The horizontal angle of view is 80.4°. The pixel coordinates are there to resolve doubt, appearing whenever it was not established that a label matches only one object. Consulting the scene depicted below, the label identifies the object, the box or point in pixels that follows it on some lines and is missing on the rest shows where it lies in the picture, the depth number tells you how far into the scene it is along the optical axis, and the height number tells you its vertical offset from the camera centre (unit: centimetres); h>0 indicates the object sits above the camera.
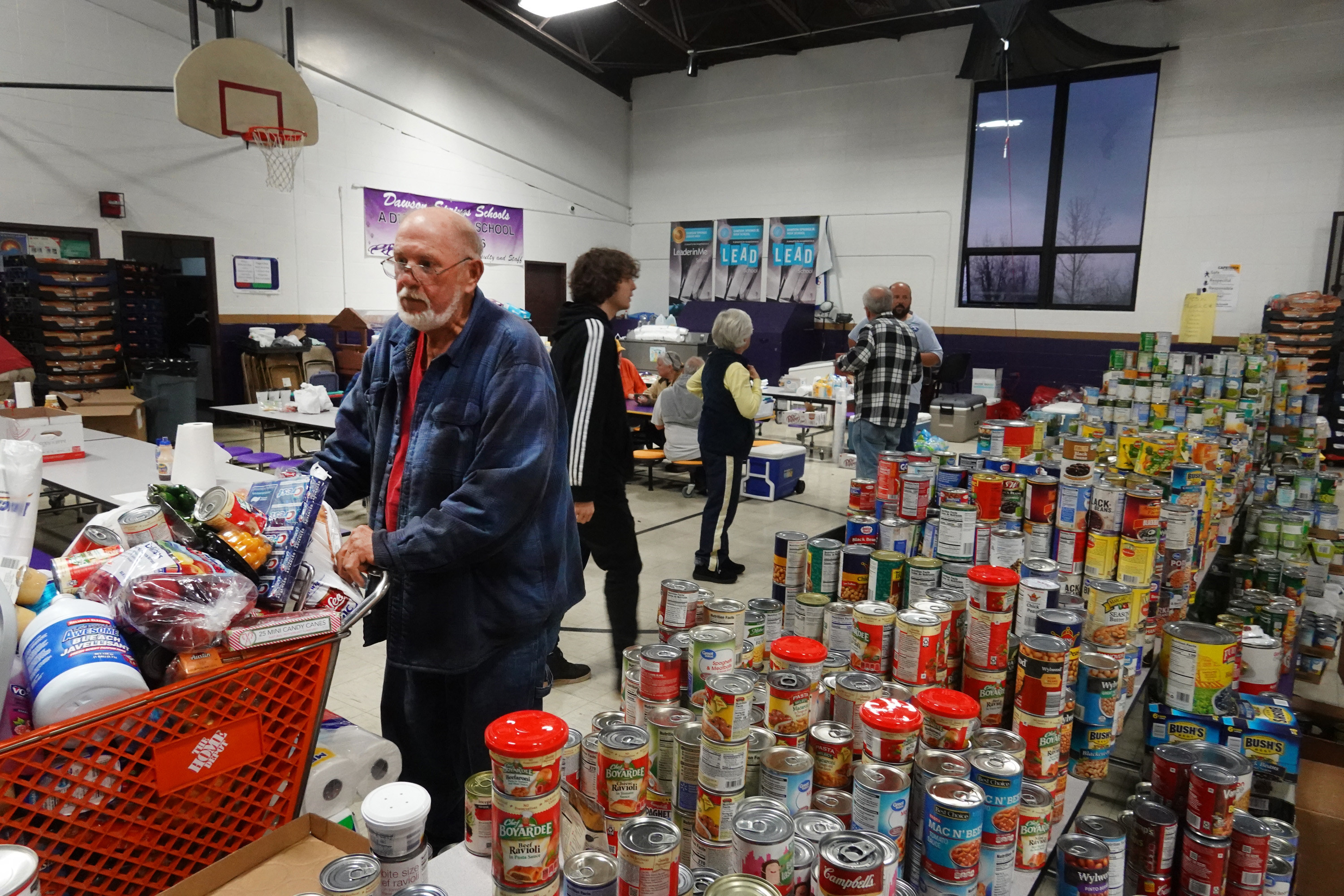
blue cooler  690 -104
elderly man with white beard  162 -35
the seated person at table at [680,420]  640 -56
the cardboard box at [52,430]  375 -48
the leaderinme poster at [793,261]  1250 +148
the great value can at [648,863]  92 -60
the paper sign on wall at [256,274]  924 +73
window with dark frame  1026 +232
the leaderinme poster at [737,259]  1309 +154
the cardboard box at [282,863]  106 -73
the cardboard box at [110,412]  574 -58
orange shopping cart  95 -57
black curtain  923 +374
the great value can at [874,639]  164 -58
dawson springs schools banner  1055 +173
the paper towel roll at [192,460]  289 -46
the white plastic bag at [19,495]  153 -33
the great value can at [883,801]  112 -62
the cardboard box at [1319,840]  209 -124
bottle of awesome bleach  99 -43
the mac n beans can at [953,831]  109 -65
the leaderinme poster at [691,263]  1362 +151
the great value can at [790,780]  118 -63
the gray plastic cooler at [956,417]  1025 -74
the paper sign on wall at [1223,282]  953 +104
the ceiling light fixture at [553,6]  802 +346
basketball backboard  618 +195
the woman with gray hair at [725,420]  432 -38
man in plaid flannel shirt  485 -14
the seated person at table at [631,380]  748 -30
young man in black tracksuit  282 -23
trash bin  752 -59
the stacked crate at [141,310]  806 +23
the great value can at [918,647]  157 -57
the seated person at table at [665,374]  700 -21
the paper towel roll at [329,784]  130 -74
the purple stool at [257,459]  529 -83
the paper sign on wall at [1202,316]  964 +62
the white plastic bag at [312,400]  599 -46
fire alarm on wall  790 +125
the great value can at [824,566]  208 -55
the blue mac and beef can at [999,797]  117 -65
